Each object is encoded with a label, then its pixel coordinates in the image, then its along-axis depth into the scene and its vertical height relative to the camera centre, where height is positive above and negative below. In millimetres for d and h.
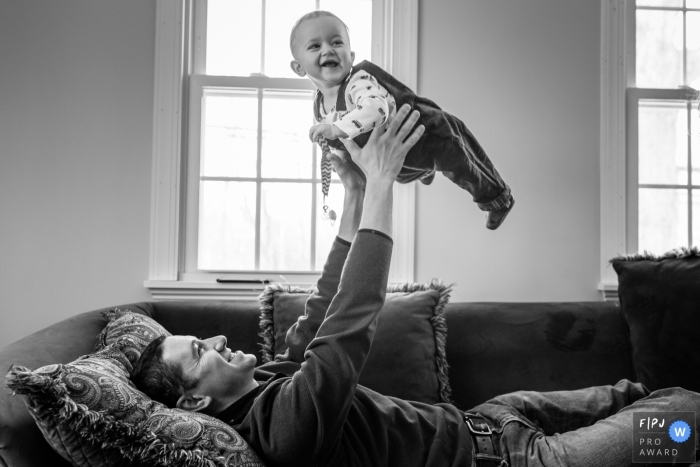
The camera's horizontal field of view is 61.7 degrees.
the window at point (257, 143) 2777 +496
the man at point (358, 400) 1190 -352
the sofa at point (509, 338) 2189 -344
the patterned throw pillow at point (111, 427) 1082 -355
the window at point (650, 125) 2826 +624
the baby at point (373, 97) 1452 +371
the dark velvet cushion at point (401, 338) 2000 -322
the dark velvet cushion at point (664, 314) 2018 -227
